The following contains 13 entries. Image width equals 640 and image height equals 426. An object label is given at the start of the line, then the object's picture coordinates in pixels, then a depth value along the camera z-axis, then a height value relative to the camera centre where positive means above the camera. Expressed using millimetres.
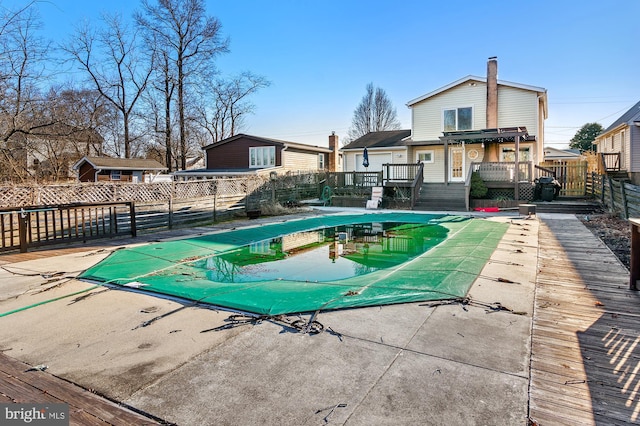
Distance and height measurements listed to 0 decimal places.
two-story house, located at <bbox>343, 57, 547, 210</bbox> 16750 +3234
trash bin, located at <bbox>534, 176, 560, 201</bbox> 15424 +120
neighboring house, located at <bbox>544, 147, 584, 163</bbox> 31166 +2867
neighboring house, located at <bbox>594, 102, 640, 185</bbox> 16641 +2201
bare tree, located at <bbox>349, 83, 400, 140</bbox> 45812 +9819
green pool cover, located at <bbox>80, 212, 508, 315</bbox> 4207 -1144
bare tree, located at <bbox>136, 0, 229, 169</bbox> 29688 +12993
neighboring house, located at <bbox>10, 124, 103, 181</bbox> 13047 +2174
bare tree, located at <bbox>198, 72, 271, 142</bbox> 39375 +9747
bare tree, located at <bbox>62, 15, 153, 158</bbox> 28906 +10771
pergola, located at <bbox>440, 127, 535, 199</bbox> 15398 +2397
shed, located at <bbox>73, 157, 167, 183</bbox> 27156 +2256
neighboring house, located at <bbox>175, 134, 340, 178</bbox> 25625 +2824
